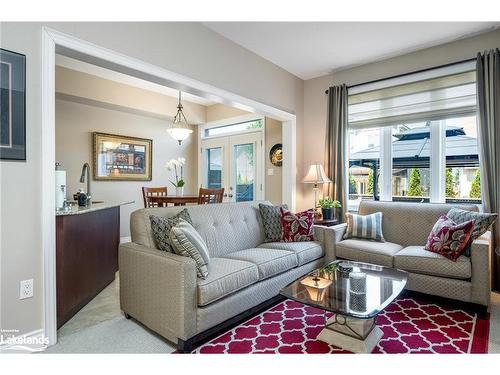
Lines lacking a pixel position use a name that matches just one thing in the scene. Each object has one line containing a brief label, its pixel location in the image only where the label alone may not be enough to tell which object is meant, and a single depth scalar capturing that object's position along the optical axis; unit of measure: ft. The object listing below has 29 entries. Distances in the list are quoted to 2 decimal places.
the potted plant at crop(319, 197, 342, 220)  13.14
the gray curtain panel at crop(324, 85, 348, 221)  14.25
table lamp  13.87
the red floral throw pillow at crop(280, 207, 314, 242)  10.73
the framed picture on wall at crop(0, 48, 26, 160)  6.12
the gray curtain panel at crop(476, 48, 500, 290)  10.37
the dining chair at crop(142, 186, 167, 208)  12.69
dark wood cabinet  7.58
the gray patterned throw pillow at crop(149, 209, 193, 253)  7.29
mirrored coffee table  5.98
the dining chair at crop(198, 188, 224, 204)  12.92
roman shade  11.41
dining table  12.10
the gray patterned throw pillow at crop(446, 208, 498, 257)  8.66
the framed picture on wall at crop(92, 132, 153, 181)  16.05
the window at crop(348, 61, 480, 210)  11.65
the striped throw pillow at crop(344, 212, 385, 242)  11.04
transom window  17.97
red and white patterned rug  6.49
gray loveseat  8.18
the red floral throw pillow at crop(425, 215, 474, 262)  8.55
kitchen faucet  10.10
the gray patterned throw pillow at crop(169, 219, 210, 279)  6.79
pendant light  14.70
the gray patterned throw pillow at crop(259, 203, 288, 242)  10.87
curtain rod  11.29
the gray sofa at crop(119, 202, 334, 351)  6.38
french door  17.81
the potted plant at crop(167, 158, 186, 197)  13.48
